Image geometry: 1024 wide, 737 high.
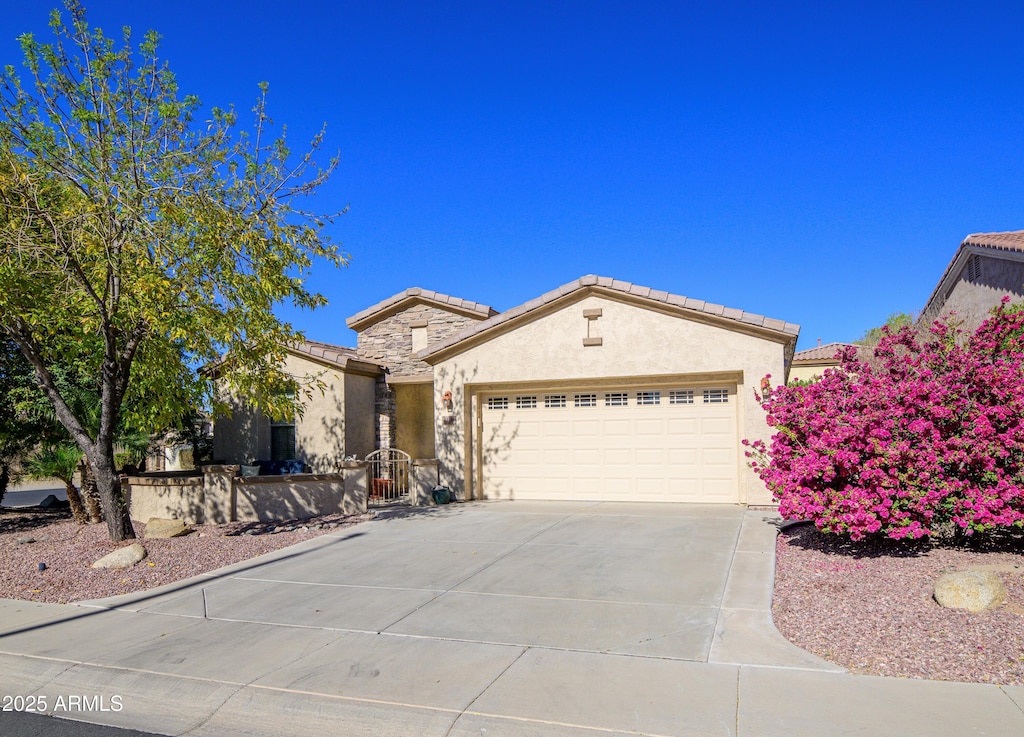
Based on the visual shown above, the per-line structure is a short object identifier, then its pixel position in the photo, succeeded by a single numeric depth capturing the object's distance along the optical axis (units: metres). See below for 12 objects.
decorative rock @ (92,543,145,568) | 9.29
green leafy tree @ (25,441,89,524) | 12.71
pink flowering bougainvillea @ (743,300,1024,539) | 7.75
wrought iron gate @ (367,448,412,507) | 15.83
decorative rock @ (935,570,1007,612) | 5.98
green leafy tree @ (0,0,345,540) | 9.13
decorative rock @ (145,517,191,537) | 11.34
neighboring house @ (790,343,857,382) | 25.22
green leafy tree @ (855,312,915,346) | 29.57
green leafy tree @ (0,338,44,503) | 13.23
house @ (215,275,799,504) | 12.97
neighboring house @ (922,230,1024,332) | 16.66
